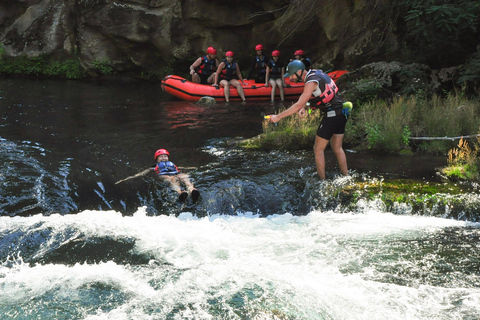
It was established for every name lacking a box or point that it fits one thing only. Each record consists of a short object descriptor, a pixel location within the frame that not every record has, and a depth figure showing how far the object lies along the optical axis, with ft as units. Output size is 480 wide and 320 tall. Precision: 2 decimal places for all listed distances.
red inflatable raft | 52.42
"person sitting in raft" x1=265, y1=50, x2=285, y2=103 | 52.06
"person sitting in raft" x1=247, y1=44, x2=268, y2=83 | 52.90
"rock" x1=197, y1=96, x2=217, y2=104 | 51.21
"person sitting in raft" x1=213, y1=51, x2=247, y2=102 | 52.19
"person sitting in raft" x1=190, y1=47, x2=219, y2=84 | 53.93
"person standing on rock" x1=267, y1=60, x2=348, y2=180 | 22.31
